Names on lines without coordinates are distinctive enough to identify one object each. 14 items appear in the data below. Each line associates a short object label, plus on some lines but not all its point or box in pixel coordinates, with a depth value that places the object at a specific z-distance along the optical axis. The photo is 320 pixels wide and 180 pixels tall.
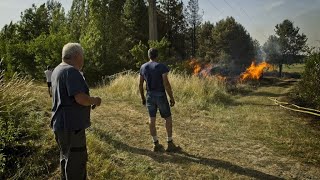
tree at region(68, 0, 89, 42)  26.06
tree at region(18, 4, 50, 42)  37.28
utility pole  22.77
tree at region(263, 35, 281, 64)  50.03
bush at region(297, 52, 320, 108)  12.67
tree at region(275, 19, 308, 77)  48.94
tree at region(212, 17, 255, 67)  47.27
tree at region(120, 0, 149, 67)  36.94
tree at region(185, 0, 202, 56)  54.22
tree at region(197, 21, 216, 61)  50.28
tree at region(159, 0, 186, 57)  46.31
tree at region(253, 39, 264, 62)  51.97
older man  4.28
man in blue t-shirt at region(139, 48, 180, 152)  7.06
